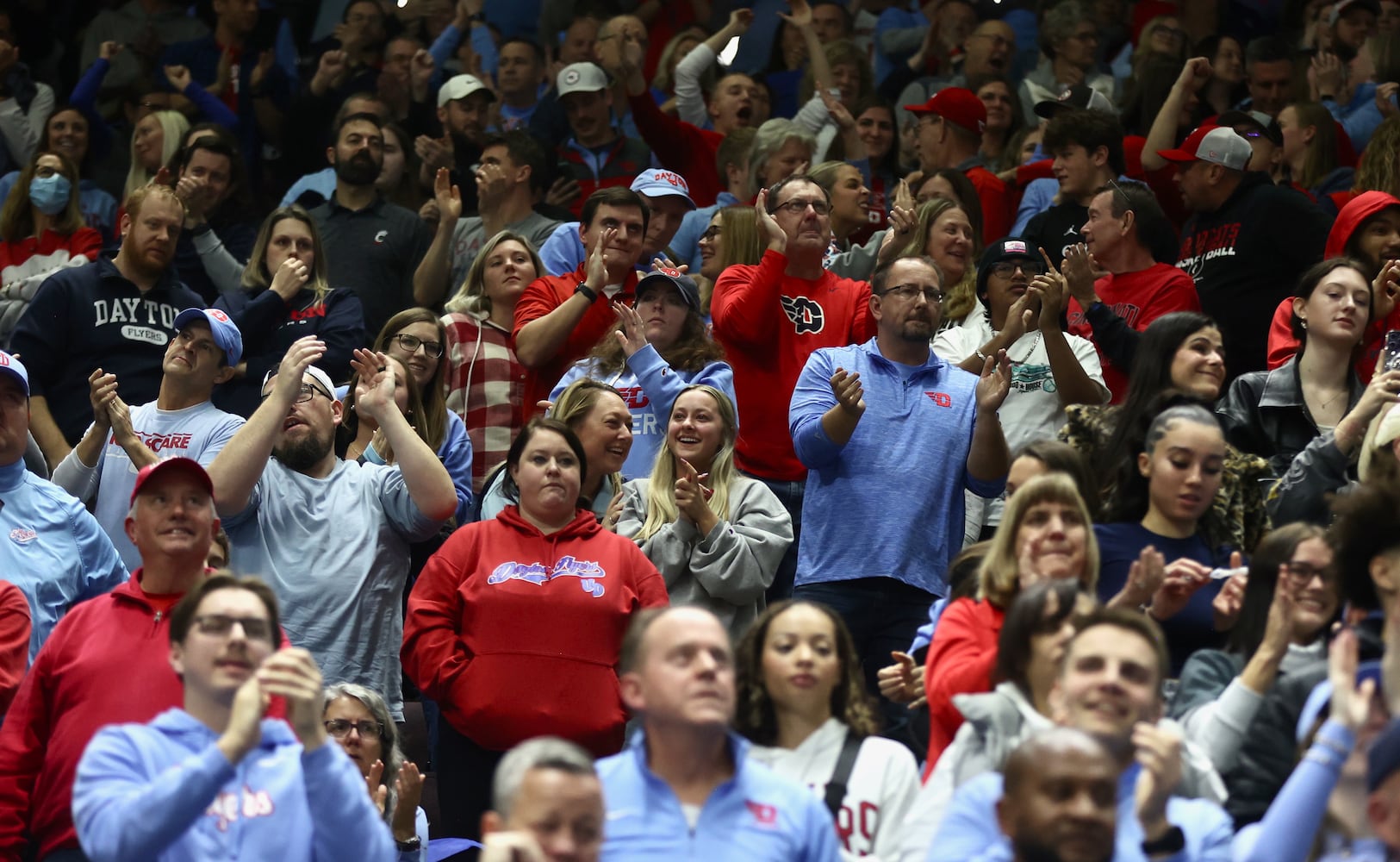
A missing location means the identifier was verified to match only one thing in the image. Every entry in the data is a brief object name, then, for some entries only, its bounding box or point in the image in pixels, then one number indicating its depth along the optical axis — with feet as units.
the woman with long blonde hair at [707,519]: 40.83
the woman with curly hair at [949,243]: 51.83
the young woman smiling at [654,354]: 46.24
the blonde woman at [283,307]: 51.70
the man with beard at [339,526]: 40.91
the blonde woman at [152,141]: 64.54
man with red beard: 50.78
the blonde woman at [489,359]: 51.52
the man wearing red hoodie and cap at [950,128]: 61.77
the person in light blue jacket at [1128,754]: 26.53
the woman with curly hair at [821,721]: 30.58
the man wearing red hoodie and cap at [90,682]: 31.76
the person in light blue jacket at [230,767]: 27.04
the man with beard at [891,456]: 42.22
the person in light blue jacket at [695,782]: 27.63
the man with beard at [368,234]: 59.72
